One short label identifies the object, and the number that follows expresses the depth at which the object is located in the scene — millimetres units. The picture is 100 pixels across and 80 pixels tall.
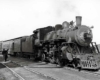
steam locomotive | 9694
